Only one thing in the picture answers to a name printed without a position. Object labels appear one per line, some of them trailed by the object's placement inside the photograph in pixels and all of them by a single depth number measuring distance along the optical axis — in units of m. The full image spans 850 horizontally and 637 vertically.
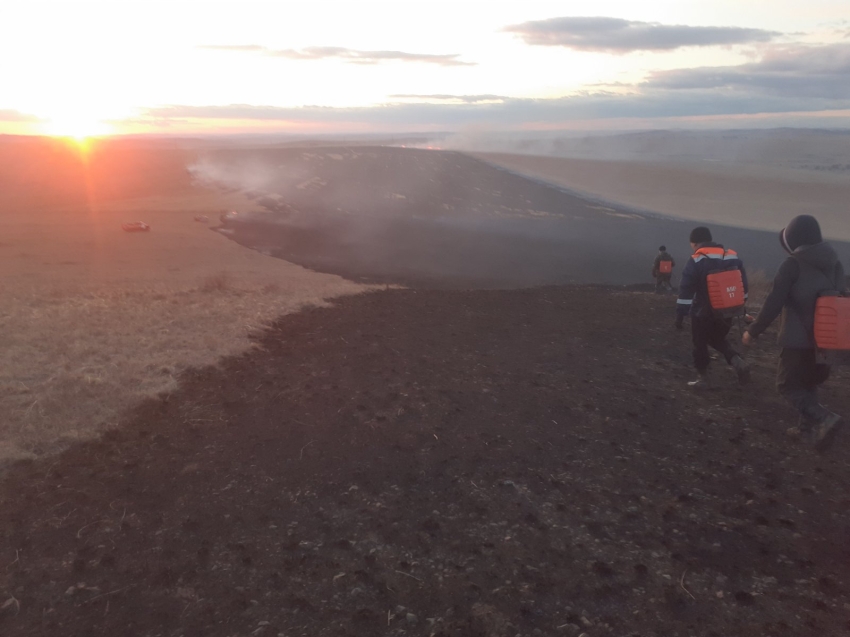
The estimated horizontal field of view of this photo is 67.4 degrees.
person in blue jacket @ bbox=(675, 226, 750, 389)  7.17
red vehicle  27.28
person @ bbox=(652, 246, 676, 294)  17.61
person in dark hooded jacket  5.42
